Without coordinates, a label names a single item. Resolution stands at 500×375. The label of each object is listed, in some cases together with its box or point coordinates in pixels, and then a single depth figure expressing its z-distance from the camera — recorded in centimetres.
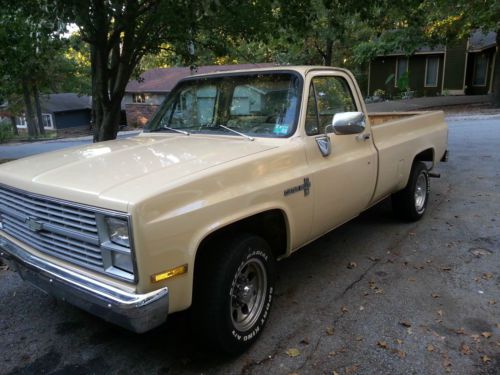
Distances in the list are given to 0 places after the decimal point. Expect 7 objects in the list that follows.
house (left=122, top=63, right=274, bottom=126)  3638
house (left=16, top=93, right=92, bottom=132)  4909
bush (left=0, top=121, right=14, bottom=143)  3290
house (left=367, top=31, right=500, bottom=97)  2911
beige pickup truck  252
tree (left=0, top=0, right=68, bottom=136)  655
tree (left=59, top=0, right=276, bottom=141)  650
